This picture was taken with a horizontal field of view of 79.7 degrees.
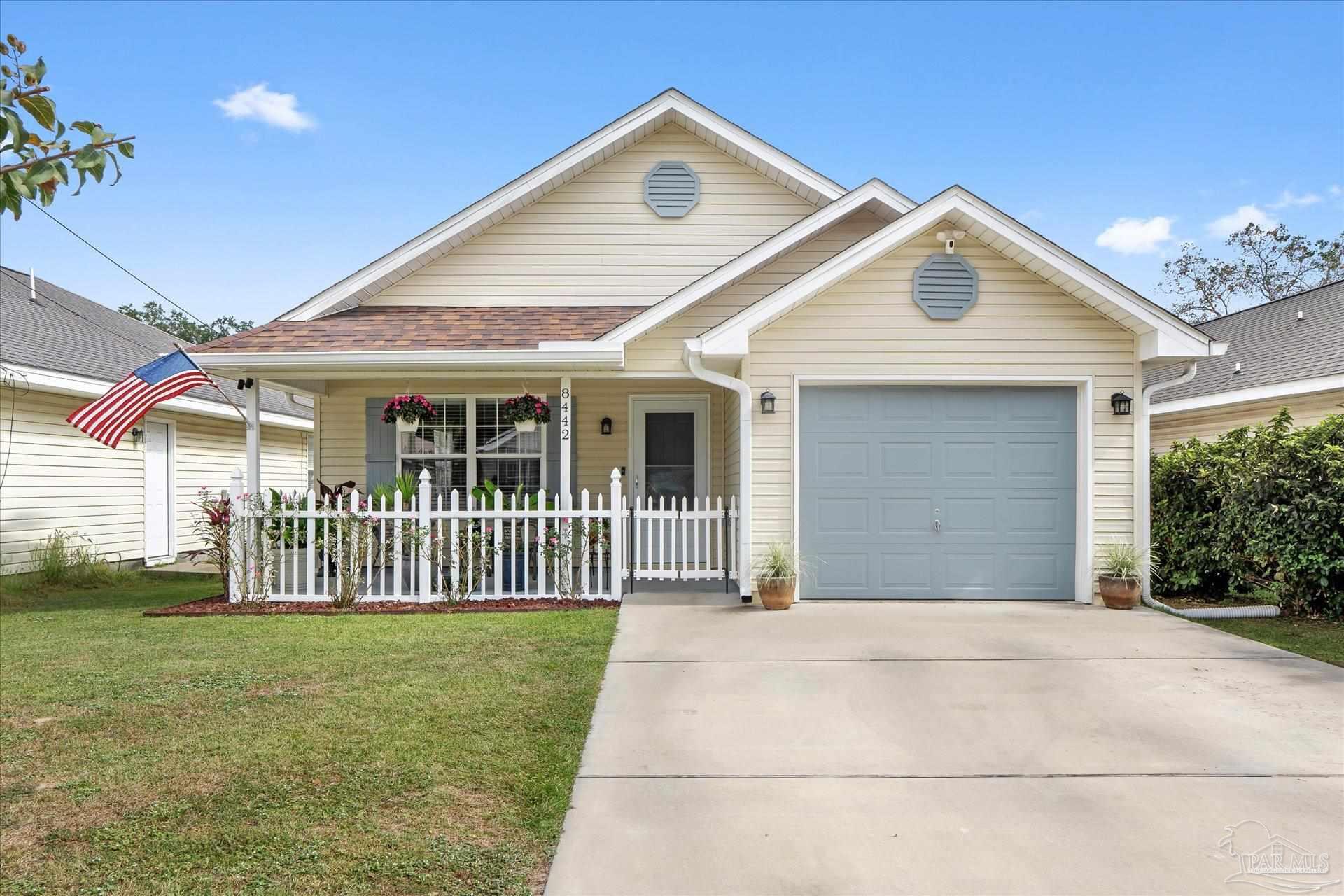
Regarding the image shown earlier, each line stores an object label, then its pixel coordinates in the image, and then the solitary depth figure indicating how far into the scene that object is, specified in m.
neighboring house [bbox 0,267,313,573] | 10.76
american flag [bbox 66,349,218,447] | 8.45
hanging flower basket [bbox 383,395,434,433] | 9.55
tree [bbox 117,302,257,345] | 54.91
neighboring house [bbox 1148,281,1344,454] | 11.70
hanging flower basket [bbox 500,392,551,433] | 9.59
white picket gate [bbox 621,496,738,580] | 8.48
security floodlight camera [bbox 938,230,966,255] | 8.08
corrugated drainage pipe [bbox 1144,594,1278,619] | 7.80
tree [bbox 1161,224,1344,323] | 30.55
